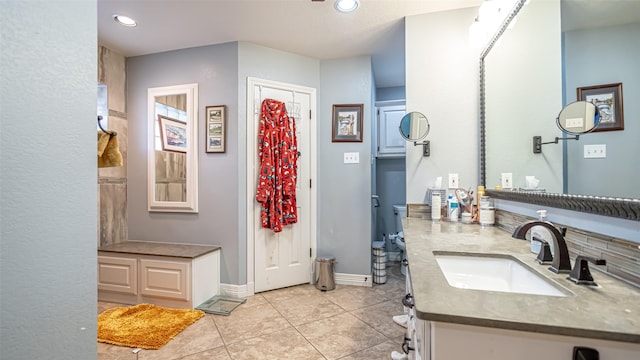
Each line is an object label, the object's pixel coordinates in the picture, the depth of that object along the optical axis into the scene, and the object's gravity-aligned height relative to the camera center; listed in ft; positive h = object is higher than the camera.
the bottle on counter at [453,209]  6.27 -0.68
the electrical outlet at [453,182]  6.91 -0.05
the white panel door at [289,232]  9.04 -1.74
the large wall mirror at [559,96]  2.63 +1.21
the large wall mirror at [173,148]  9.20 +1.17
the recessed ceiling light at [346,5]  6.81 +4.47
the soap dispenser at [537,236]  3.50 -0.74
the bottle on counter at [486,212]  5.67 -0.68
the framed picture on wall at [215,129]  8.93 +1.75
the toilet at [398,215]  10.66 -1.49
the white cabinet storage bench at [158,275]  7.82 -2.75
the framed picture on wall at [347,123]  9.64 +2.06
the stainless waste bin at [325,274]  9.20 -3.18
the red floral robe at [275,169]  8.85 +0.40
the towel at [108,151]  4.68 +0.56
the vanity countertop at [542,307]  1.81 -0.97
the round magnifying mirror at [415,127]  6.96 +1.37
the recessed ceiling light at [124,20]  7.41 +4.51
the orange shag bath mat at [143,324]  6.23 -3.60
